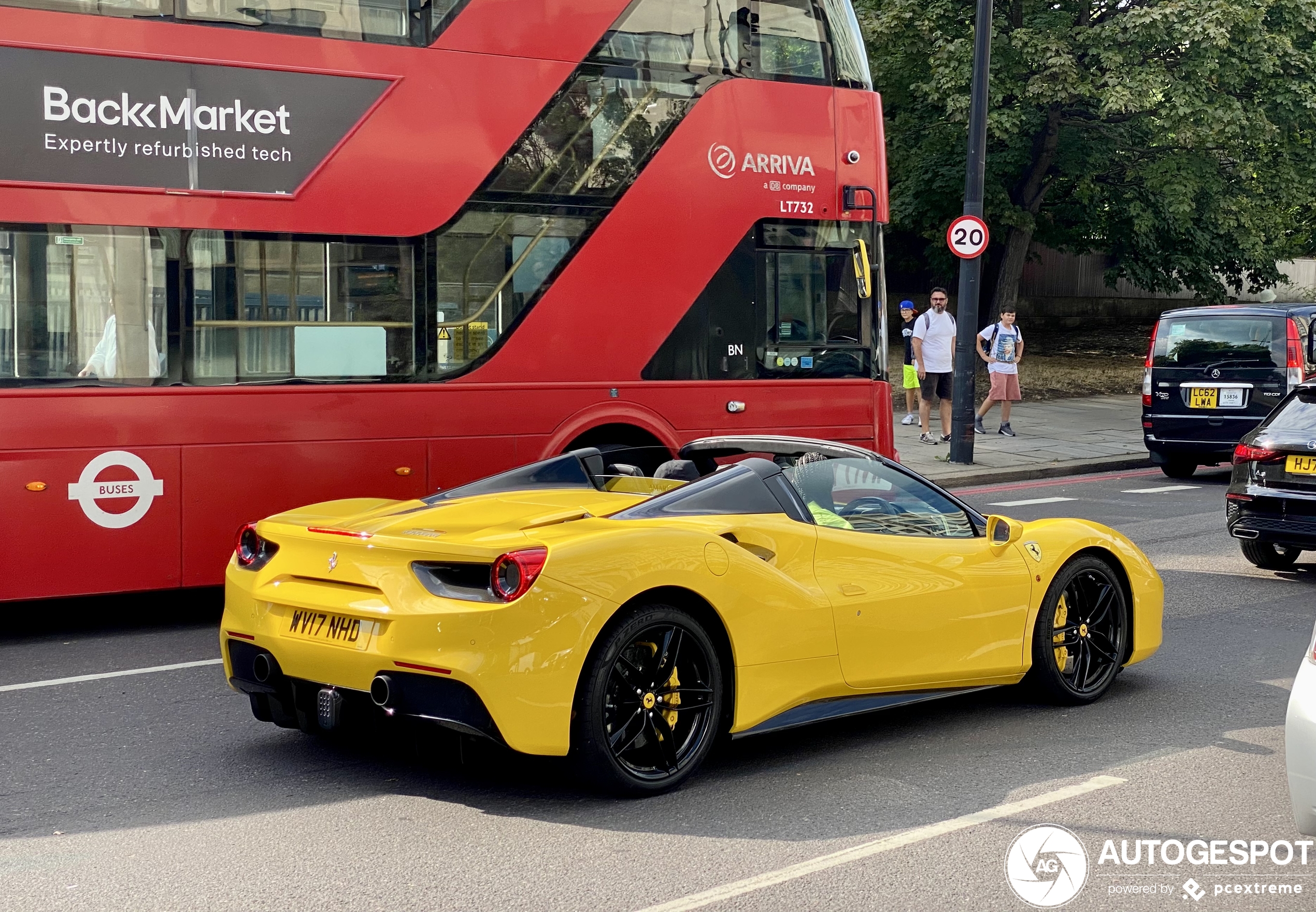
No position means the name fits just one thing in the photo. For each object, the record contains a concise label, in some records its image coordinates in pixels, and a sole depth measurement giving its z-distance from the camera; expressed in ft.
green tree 78.43
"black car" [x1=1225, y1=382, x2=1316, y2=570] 31.63
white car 13.12
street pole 55.26
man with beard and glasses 59.82
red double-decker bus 26.00
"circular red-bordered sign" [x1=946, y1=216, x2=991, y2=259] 54.80
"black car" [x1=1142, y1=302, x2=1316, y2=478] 52.16
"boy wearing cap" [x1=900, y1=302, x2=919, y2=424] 65.00
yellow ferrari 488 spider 15.71
